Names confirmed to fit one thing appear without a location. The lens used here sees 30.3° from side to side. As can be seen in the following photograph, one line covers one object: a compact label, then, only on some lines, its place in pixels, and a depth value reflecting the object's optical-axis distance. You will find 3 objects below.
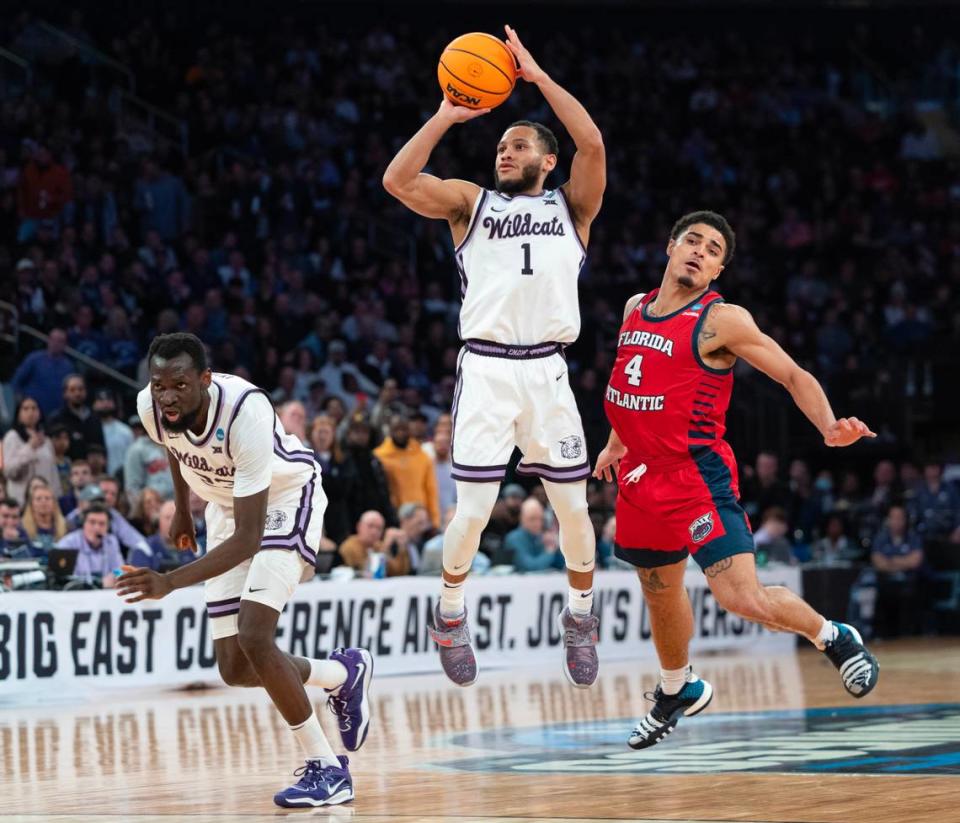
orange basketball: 8.14
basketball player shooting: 8.38
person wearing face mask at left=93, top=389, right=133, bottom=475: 15.84
